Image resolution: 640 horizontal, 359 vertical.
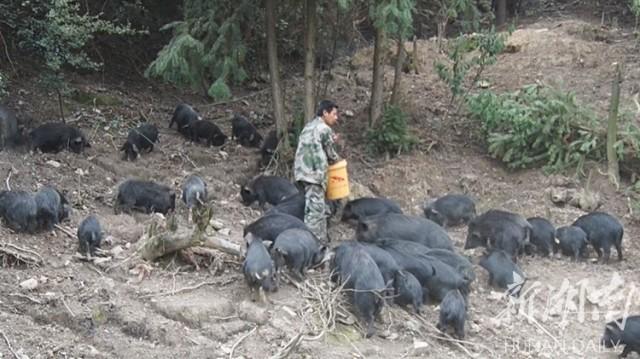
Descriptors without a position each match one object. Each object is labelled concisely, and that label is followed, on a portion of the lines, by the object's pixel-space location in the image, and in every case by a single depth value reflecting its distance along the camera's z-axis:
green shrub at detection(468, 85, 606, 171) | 15.10
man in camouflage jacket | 11.77
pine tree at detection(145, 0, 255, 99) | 14.11
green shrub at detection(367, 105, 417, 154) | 15.75
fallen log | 10.18
